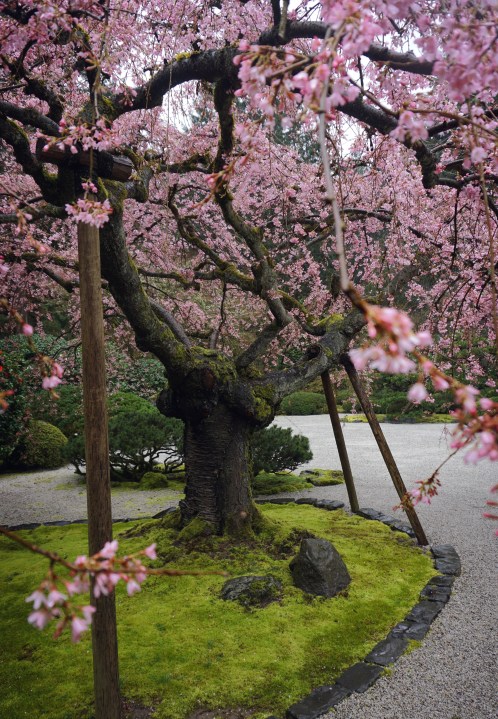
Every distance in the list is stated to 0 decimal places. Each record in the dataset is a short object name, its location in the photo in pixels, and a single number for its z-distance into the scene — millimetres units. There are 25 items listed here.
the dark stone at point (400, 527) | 5312
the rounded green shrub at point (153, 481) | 8344
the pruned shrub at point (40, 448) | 9906
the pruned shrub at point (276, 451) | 7871
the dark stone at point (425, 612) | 3578
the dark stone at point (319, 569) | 3830
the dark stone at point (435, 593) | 3865
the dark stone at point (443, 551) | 4730
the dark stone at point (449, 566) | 4368
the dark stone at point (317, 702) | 2604
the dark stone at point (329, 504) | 6410
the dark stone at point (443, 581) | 4106
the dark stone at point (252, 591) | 3676
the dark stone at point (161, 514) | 6074
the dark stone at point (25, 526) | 5922
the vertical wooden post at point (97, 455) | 2326
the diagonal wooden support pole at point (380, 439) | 4918
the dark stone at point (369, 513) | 5934
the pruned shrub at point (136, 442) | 8273
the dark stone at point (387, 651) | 3088
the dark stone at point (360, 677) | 2846
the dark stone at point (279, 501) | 6789
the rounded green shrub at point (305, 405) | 18297
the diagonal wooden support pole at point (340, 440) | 5855
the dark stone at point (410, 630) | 3361
